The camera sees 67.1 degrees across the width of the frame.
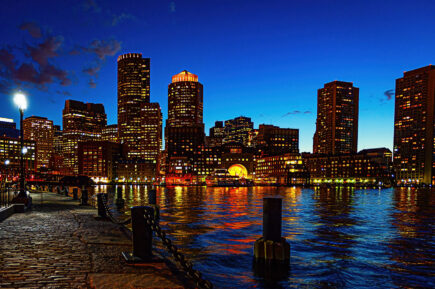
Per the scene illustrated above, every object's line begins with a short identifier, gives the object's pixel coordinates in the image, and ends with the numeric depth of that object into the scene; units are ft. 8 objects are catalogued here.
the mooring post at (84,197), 91.76
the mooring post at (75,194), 117.21
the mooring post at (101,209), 61.41
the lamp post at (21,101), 66.13
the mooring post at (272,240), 35.37
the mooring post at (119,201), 123.65
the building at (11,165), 629.27
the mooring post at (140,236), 28.22
